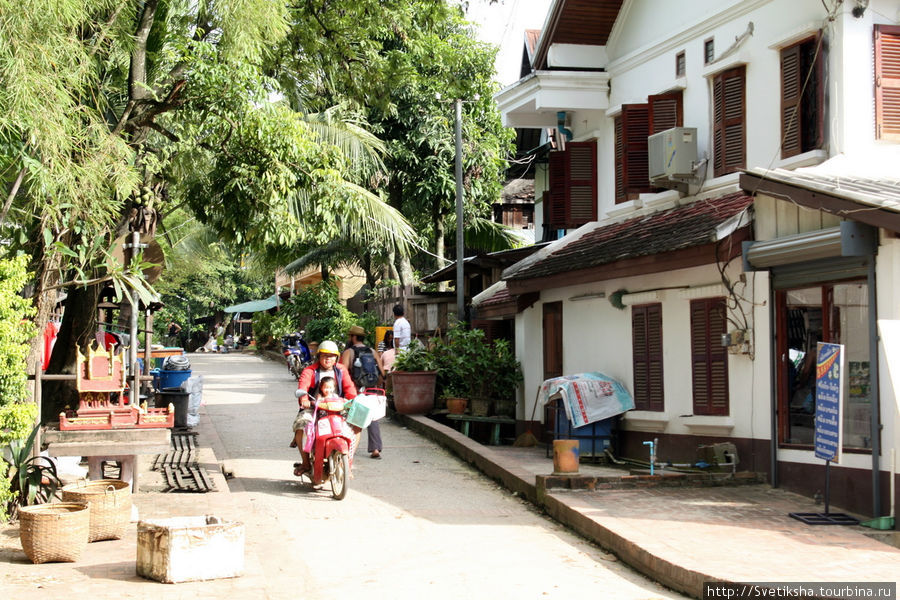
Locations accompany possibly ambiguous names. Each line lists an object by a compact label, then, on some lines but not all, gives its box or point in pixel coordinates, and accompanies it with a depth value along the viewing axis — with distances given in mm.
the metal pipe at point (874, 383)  9180
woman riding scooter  11555
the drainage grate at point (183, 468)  11088
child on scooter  11461
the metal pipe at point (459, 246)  21250
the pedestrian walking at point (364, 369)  14258
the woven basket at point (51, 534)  7387
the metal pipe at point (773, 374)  11172
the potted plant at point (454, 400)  18359
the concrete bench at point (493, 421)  17969
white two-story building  9898
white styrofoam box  7016
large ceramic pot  19078
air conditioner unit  13758
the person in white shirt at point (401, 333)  21984
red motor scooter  11039
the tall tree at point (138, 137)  8898
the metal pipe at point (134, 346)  11414
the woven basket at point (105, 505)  8203
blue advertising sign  9047
